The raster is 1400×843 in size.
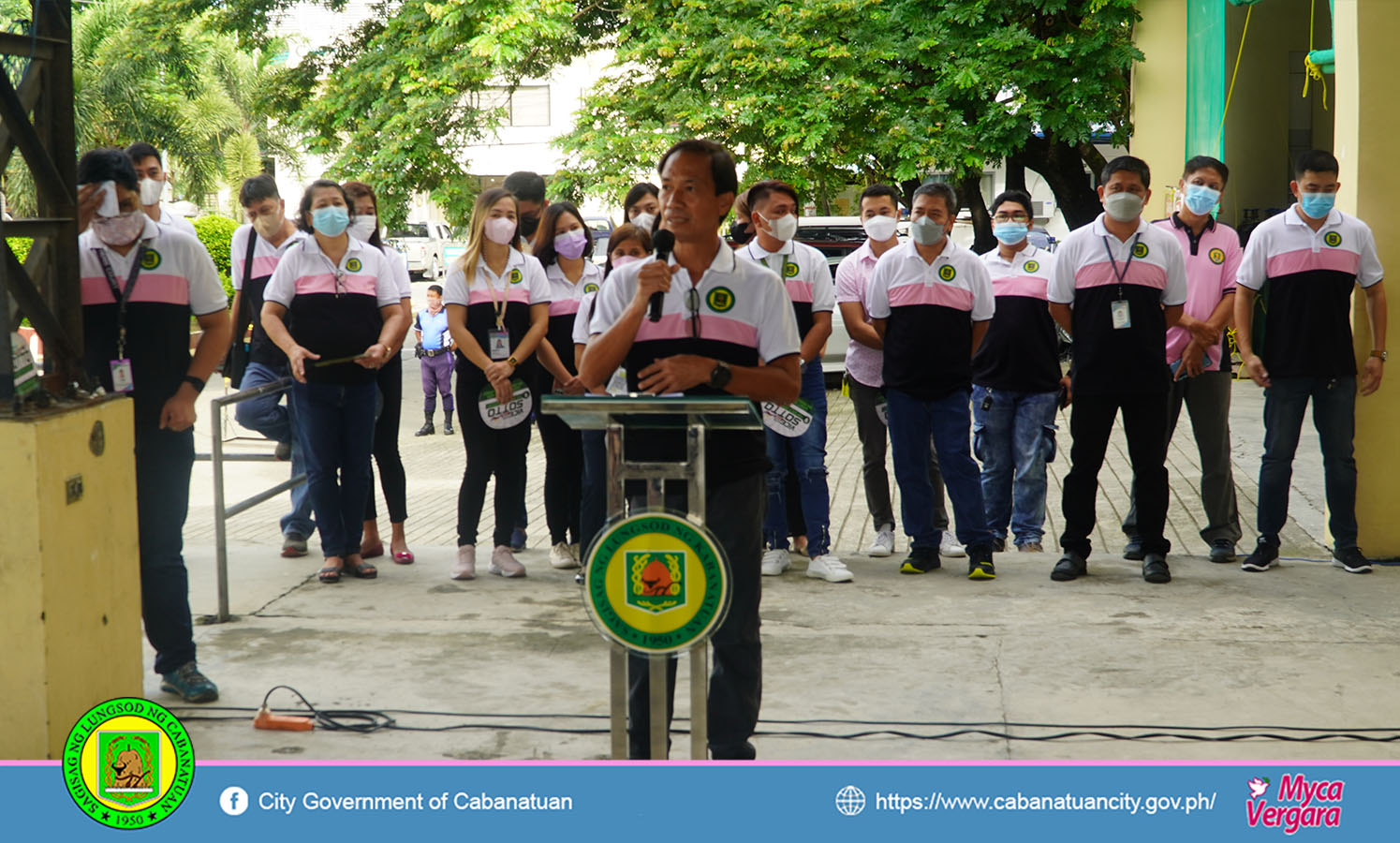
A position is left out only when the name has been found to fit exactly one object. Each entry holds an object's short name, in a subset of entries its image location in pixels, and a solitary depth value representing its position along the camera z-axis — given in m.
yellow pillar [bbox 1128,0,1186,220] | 14.87
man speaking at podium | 3.70
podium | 3.20
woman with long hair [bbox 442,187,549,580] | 6.78
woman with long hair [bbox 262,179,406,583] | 6.68
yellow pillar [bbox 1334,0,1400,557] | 6.95
